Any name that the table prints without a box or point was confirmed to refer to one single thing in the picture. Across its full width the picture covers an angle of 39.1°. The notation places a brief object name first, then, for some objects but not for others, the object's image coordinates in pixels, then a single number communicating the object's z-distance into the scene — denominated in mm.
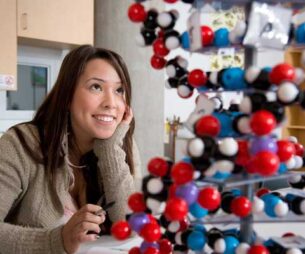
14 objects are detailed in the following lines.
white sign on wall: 2230
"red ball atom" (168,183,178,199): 522
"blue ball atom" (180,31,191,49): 595
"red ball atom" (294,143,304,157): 687
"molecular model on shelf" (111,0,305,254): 505
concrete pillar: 2684
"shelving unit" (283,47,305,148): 4312
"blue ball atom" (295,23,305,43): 578
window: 2549
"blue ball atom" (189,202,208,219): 548
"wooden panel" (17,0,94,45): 2295
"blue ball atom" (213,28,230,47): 572
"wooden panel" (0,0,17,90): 2217
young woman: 1150
